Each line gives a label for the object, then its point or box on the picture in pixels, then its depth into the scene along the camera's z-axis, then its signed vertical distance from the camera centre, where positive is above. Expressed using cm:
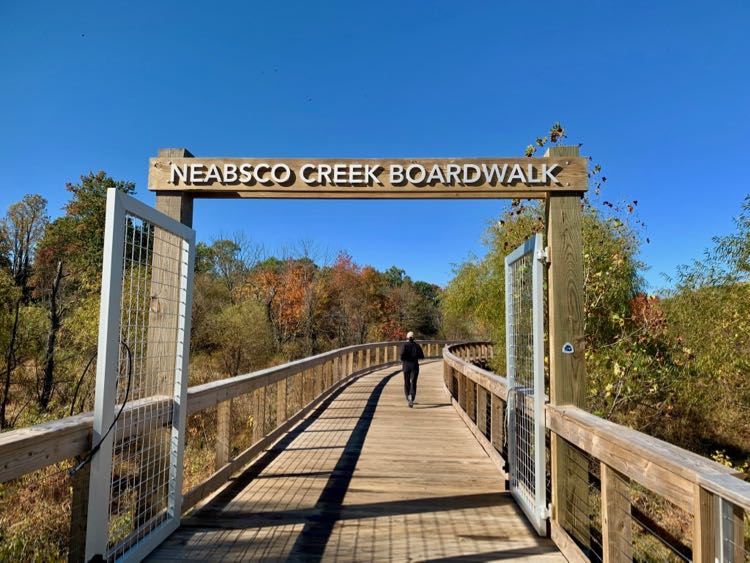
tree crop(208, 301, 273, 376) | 2403 -78
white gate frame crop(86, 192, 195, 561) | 256 -27
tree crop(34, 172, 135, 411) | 1413 +241
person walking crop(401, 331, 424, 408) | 967 -76
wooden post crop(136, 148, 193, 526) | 330 -14
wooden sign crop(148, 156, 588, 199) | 399 +114
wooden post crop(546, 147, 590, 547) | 357 -7
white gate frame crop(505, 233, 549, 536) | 362 -47
